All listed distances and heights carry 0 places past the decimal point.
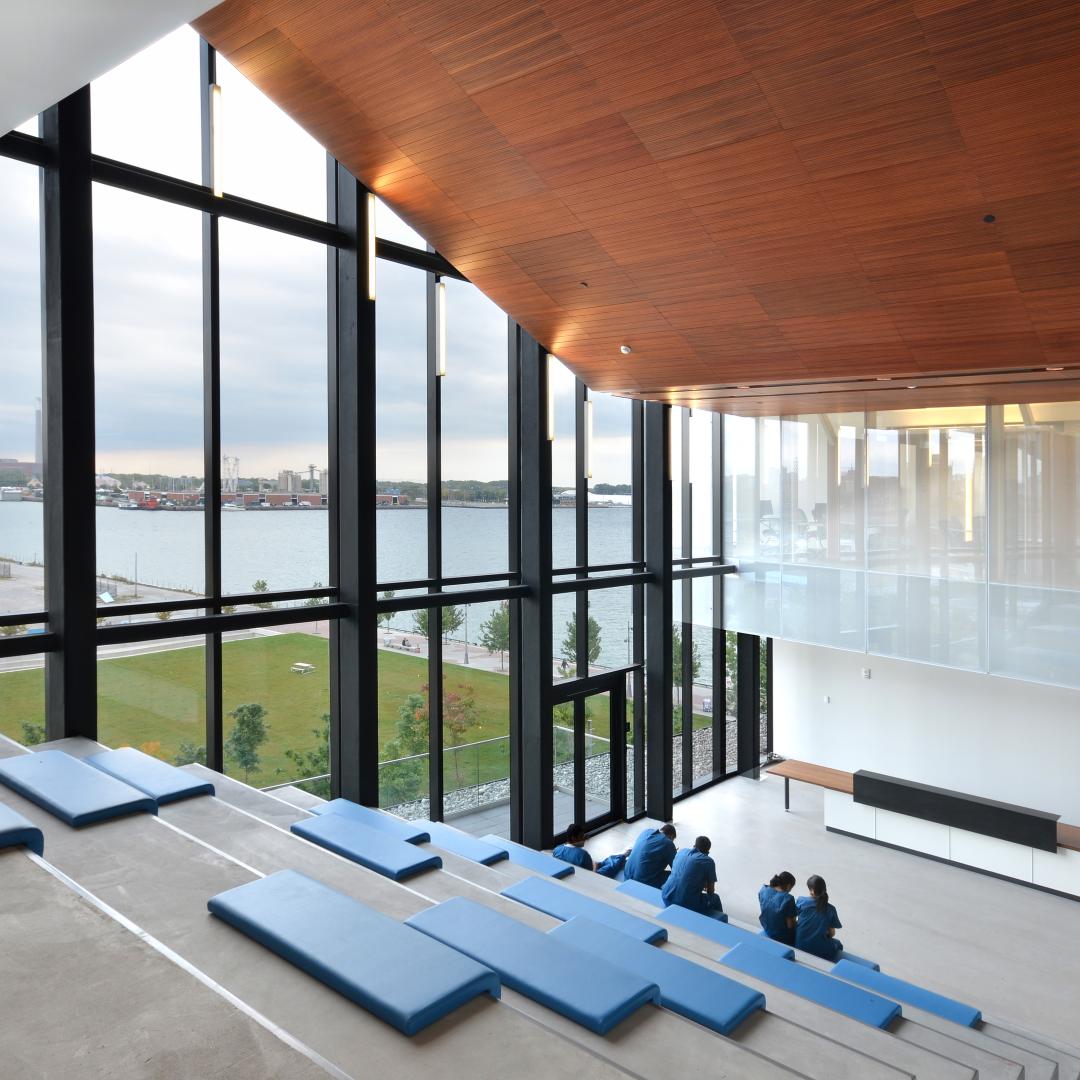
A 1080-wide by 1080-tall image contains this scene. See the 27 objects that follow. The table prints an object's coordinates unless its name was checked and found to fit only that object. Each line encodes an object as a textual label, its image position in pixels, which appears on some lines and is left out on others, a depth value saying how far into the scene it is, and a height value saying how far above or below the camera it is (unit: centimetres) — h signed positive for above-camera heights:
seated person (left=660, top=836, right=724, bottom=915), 727 -302
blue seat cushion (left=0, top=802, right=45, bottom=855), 339 -118
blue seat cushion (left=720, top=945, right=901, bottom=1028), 500 -282
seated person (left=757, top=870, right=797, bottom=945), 700 -317
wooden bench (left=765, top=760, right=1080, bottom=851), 1067 -315
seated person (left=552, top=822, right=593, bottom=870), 802 -304
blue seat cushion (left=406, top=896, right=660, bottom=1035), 320 -175
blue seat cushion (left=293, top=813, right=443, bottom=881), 522 -200
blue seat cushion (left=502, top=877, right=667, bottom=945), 565 -257
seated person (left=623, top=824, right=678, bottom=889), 803 -309
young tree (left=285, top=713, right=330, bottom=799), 734 -194
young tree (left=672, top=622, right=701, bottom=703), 1209 -176
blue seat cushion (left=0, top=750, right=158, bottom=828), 408 -126
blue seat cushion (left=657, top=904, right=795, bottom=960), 625 -299
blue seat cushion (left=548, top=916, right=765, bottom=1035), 387 -219
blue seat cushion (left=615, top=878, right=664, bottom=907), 751 -321
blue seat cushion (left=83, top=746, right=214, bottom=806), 487 -141
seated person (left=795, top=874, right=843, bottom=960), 691 -323
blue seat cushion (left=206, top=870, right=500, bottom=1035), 277 -147
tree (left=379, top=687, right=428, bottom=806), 806 -214
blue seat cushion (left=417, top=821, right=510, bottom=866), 688 -258
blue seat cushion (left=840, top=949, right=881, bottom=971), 699 -358
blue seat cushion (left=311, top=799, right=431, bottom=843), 627 -216
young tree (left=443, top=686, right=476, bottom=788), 869 -188
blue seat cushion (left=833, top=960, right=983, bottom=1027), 573 -329
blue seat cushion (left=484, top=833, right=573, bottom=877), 734 -289
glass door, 1003 -267
